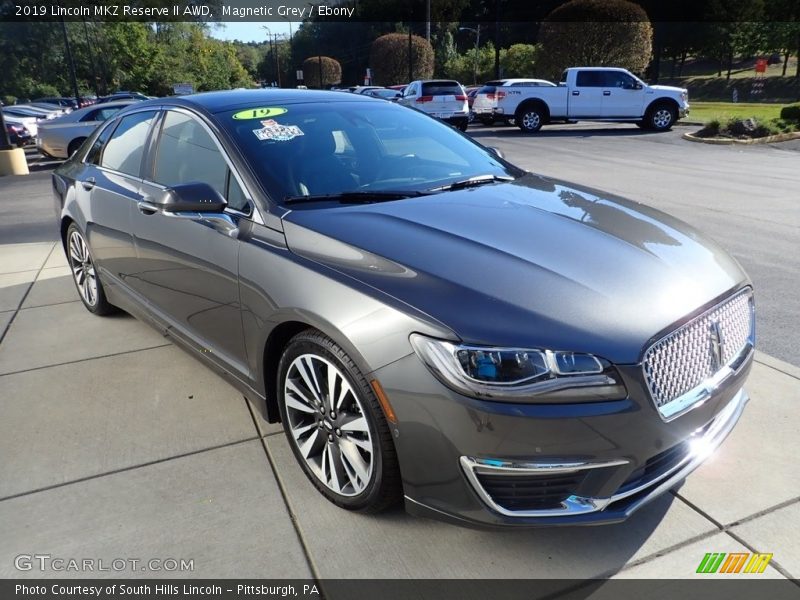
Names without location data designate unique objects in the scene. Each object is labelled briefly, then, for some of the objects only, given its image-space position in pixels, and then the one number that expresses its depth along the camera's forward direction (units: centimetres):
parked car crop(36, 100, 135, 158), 1527
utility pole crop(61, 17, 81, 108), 3772
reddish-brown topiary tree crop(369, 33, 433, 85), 4656
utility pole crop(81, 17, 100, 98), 4750
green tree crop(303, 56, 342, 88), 7562
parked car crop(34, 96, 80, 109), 3453
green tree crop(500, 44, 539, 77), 4353
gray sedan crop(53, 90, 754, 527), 203
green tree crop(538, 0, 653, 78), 2781
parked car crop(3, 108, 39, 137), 2147
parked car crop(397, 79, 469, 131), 2147
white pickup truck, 2053
